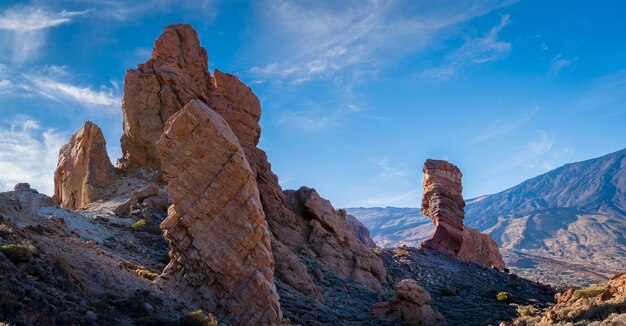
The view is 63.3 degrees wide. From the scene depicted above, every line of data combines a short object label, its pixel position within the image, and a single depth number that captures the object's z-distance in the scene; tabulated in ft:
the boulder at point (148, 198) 132.05
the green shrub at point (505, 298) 152.56
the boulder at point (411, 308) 109.08
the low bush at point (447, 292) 160.35
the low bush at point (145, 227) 116.98
